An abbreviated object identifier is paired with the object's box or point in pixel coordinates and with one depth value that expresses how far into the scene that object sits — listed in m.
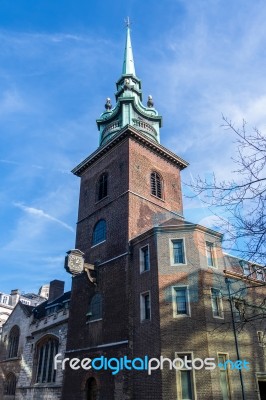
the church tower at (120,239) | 19.73
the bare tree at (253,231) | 8.07
